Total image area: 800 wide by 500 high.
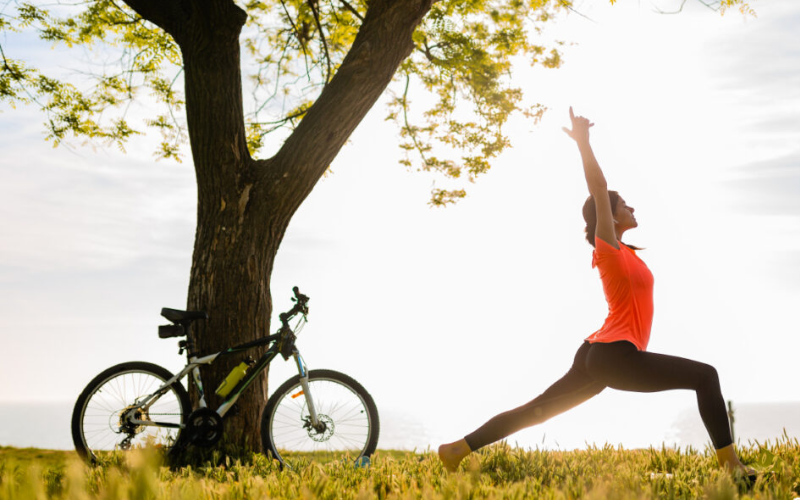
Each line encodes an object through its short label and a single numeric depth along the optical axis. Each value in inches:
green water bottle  216.4
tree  235.6
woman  157.8
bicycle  205.8
